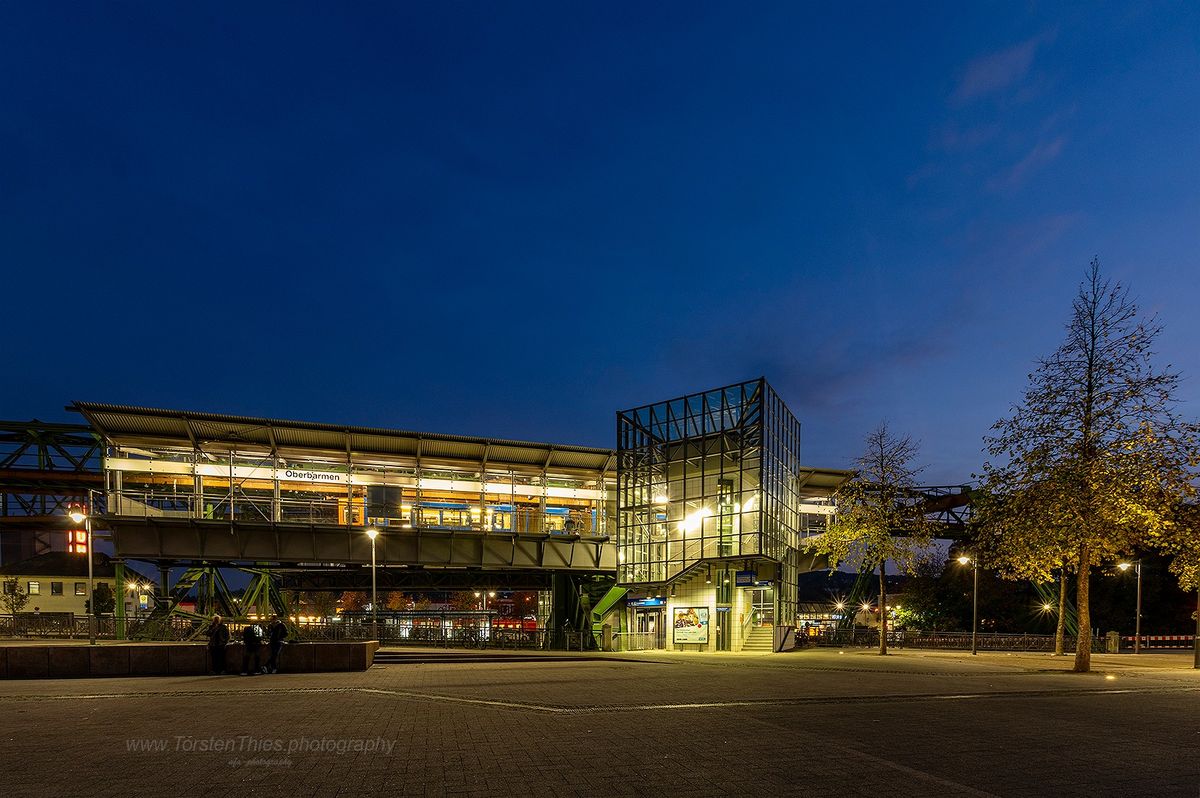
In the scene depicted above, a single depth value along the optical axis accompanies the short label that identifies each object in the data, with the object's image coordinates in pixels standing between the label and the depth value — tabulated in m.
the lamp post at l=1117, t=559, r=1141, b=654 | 36.41
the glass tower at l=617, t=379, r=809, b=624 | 37.66
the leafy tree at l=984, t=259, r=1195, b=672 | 21.08
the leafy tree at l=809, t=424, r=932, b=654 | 31.11
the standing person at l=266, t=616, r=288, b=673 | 19.62
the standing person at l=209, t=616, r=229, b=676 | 19.12
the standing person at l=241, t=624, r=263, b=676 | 18.89
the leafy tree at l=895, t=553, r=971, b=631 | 59.78
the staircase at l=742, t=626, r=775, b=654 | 35.09
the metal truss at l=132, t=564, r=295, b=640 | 32.34
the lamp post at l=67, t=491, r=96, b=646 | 28.98
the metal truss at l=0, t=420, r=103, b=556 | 50.72
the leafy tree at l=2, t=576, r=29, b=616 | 58.81
